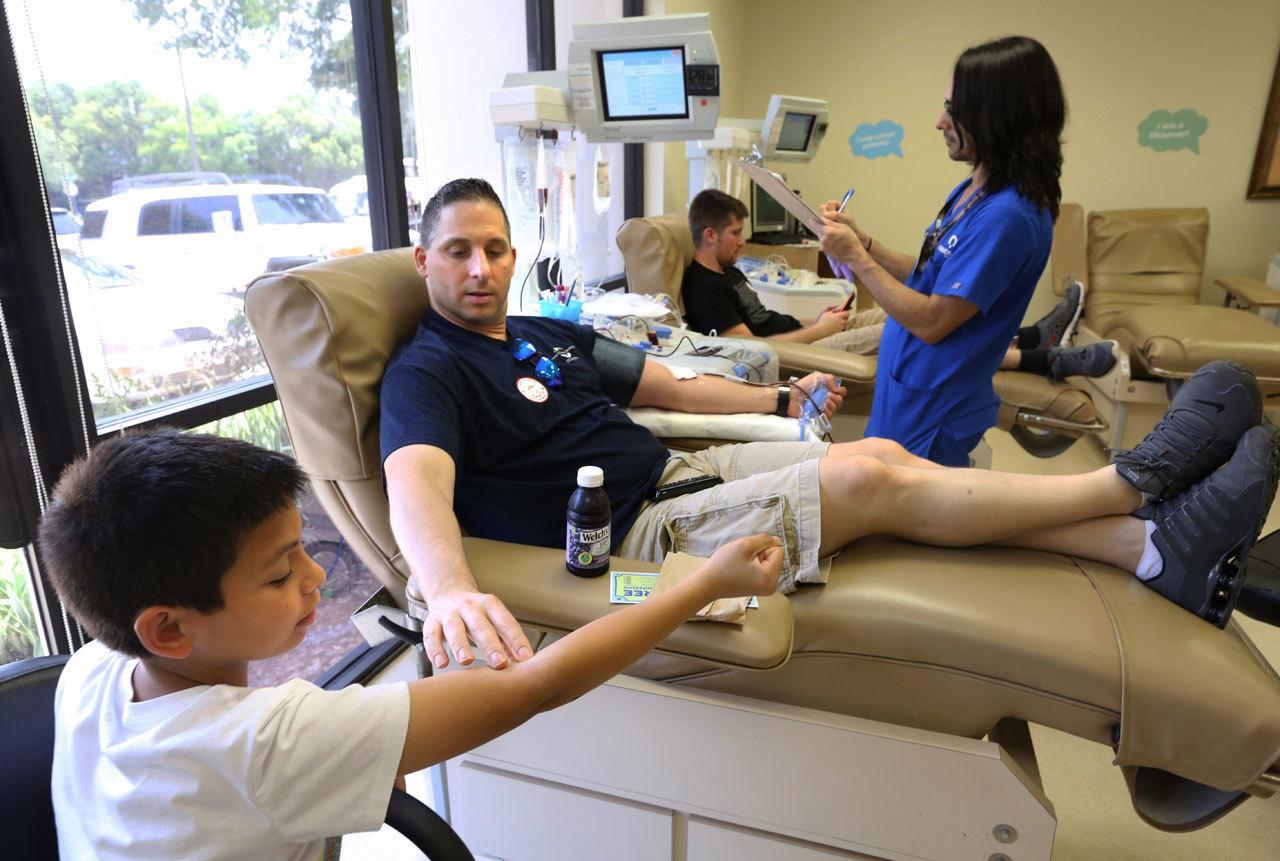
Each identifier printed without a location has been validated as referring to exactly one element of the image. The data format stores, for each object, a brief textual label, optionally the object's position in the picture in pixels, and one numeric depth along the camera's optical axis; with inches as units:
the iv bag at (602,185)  96.9
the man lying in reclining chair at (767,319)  115.8
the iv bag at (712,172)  131.4
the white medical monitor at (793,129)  128.3
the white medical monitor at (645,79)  78.1
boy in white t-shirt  25.0
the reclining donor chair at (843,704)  41.3
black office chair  26.8
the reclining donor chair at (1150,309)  129.0
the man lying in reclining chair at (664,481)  44.3
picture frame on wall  176.4
